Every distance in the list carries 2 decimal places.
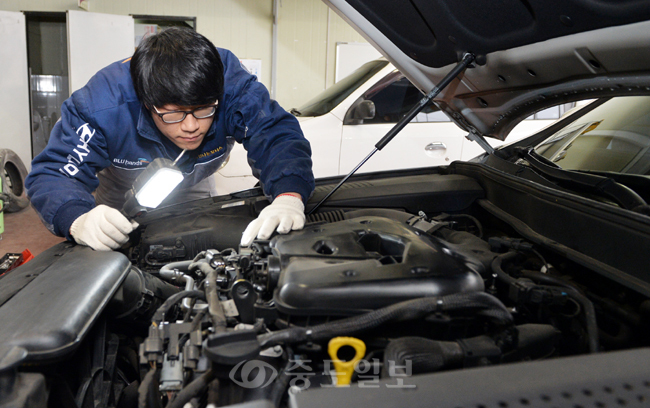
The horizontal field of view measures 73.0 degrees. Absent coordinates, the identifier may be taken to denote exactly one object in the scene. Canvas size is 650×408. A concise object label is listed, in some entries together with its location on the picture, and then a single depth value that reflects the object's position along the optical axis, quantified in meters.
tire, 4.58
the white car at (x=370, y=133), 3.62
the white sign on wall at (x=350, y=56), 6.86
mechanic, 1.50
